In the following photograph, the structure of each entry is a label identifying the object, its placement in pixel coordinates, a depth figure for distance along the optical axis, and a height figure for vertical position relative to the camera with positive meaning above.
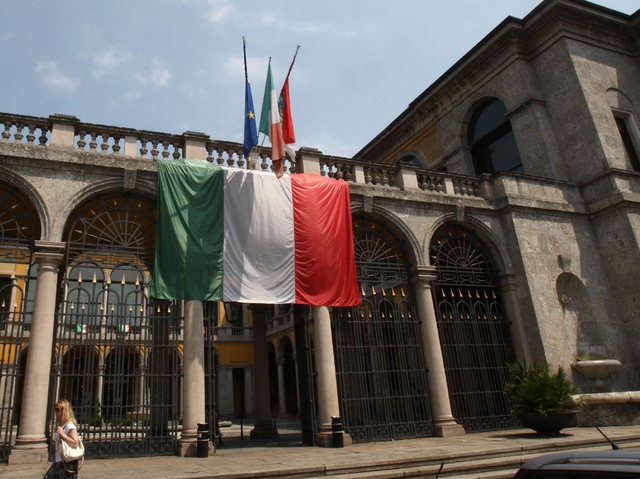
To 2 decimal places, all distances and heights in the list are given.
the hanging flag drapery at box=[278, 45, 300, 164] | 11.52 +6.31
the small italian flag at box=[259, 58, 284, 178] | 11.04 +6.23
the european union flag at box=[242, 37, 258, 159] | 11.36 +6.22
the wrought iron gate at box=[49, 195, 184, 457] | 9.38 +2.15
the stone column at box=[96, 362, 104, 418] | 19.09 +1.65
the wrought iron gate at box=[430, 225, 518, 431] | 12.76 +1.48
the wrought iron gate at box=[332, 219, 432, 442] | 11.36 +1.19
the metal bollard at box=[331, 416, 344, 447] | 10.11 -0.40
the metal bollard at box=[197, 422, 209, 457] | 9.08 -0.28
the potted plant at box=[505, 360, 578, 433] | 10.37 -0.22
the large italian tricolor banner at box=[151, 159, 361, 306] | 10.20 +3.64
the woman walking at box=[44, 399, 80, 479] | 5.24 -0.07
